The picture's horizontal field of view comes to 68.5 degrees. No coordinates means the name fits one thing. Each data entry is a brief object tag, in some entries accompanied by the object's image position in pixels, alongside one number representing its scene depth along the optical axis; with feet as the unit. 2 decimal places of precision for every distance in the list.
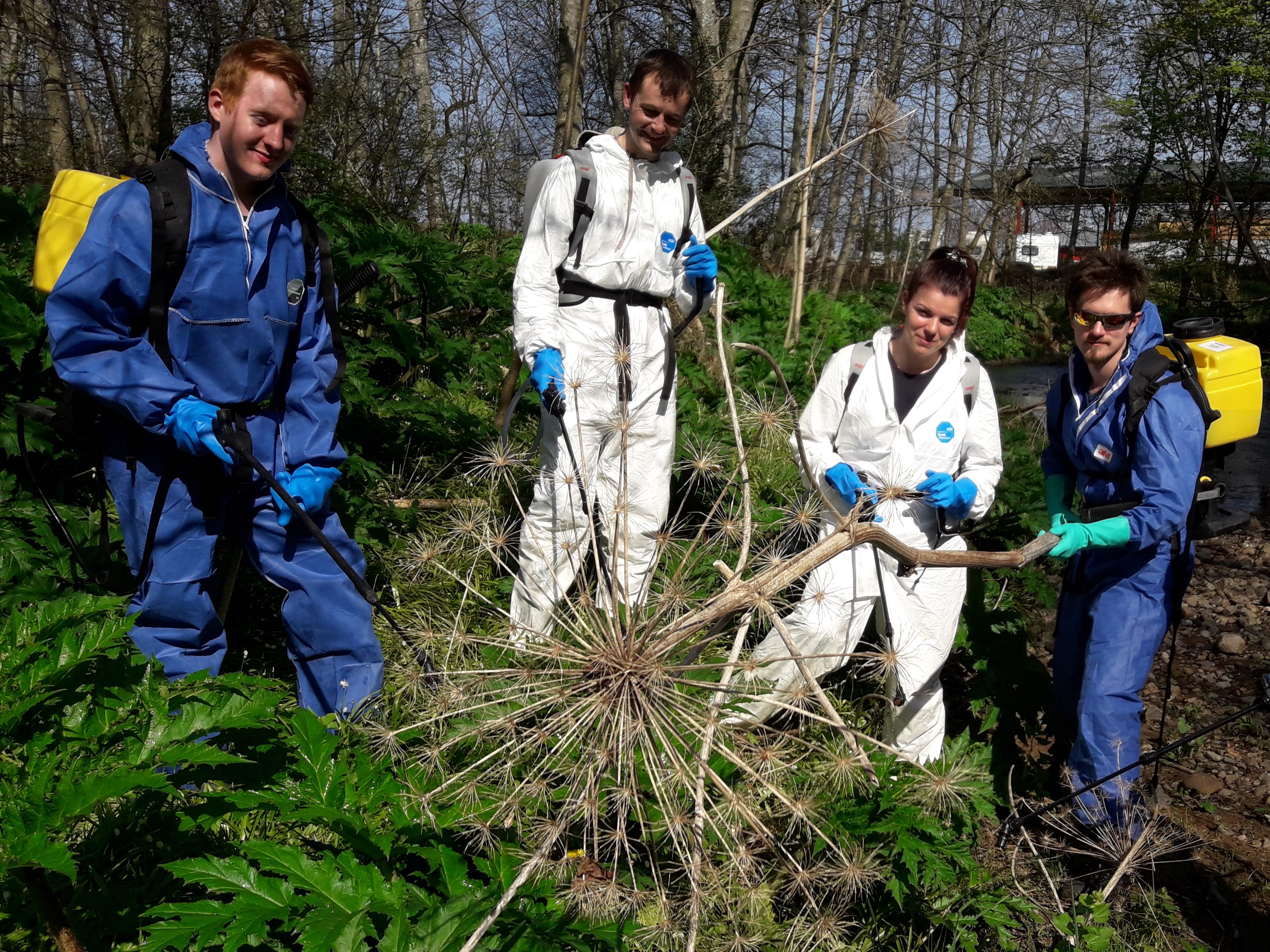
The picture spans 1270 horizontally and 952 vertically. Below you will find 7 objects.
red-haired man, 9.66
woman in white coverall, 11.56
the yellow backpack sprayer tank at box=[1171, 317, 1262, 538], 11.92
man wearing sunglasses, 11.43
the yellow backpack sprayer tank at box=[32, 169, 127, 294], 10.50
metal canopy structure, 58.39
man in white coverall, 12.75
